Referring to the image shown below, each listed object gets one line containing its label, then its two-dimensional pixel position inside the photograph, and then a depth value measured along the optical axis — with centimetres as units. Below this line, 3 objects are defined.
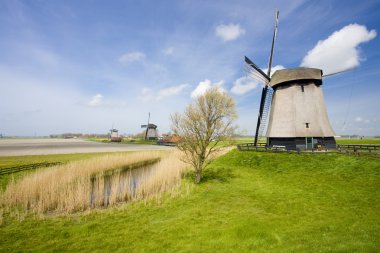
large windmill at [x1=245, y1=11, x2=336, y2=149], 2100
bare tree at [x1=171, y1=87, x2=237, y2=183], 1614
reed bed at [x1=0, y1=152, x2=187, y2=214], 1166
